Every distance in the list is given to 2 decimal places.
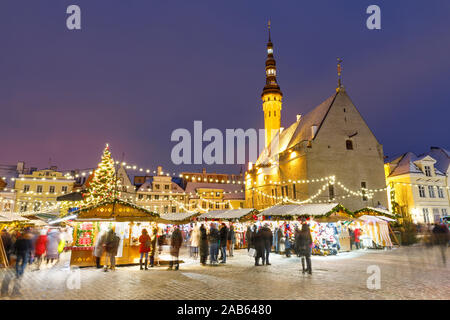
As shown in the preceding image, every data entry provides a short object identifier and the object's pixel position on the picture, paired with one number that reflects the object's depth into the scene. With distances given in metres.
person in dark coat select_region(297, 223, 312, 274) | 10.91
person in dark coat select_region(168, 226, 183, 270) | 12.65
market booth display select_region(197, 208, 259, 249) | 23.27
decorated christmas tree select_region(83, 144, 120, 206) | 25.39
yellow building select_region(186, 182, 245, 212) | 55.00
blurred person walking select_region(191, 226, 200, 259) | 17.17
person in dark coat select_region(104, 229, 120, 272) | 12.09
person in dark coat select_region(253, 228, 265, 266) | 13.48
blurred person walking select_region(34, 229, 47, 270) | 13.23
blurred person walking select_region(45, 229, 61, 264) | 14.48
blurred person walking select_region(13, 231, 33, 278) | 9.28
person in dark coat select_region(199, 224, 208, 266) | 14.16
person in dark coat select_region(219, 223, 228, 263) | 14.80
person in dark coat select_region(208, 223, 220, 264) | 14.15
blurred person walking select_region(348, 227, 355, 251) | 20.85
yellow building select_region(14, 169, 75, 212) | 43.97
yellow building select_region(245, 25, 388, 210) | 32.09
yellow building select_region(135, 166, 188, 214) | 51.22
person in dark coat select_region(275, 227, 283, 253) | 18.80
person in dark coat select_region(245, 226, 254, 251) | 18.72
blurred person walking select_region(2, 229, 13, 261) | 13.81
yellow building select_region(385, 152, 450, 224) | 36.28
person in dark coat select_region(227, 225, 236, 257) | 17.95
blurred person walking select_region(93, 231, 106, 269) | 12.82
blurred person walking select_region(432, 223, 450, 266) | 13.26
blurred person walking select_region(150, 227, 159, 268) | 13.48
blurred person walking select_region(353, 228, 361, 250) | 21.14
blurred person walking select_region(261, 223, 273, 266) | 13.77
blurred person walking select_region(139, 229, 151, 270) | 12.45
